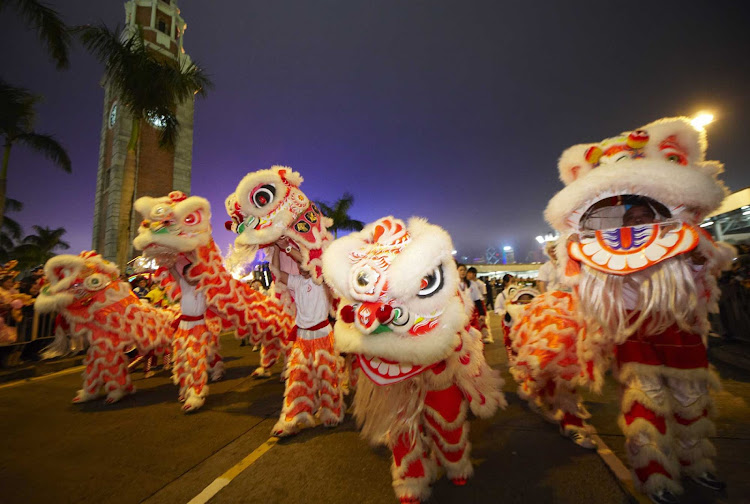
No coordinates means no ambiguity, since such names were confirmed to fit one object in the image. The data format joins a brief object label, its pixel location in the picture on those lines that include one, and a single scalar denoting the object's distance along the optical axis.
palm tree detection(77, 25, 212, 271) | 7.83
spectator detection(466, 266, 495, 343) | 6.60
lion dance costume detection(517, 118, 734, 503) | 1.62
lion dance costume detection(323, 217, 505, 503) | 1.63
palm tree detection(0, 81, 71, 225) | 7.98
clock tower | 19.50
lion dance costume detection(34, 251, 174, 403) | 3.67
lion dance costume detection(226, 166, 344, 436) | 2.77
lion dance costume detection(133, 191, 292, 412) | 3.38
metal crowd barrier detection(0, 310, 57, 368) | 5.52
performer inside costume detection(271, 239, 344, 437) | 2.72
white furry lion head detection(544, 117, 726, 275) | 1.59
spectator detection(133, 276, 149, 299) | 6.65
